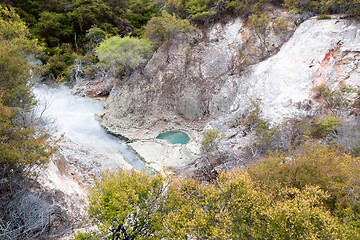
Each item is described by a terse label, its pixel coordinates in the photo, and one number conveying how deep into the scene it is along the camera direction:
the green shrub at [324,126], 12.70
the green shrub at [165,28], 25.75
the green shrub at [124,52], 24.84
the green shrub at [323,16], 18.65
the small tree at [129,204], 6.63
